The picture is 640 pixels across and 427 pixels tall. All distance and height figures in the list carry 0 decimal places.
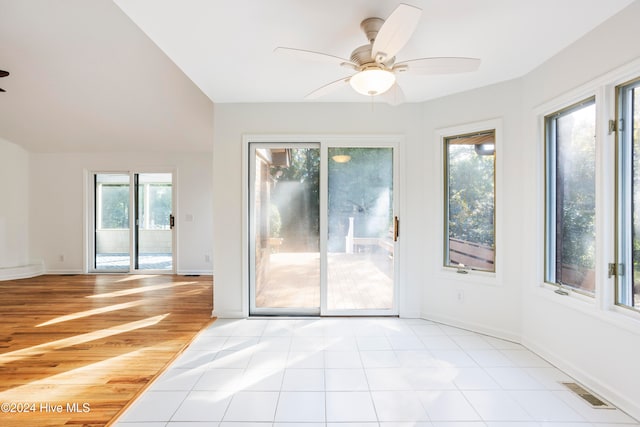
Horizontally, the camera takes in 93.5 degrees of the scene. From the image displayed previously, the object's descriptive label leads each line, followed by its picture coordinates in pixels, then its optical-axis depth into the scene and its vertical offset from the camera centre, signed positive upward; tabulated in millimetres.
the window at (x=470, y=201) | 3127 +137
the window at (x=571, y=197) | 2271 +138
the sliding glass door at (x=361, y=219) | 3570 -64
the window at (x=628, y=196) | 1941 +118
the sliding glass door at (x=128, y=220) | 6062 -132
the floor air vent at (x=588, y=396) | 1959 -1248
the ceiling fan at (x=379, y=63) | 1731 +940
